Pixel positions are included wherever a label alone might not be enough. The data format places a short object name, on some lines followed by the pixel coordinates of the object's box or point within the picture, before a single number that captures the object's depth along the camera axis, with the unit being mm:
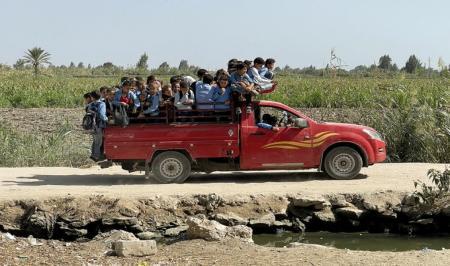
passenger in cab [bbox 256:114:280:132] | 13450
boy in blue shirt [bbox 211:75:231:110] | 13375
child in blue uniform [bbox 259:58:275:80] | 14602
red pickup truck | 13461
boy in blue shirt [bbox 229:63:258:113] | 13219
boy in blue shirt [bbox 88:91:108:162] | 13492
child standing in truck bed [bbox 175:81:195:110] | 13422
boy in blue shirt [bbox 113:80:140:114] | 13484
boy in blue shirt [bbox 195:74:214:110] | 13469
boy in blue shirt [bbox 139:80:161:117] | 13477
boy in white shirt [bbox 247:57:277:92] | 13570
